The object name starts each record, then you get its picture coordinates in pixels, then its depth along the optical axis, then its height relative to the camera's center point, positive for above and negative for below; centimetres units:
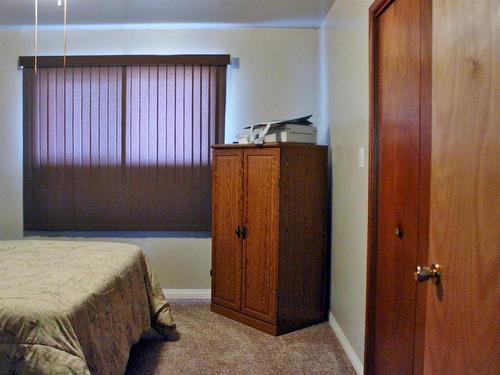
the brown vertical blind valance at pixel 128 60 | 360 +99
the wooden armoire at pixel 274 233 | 291 -42
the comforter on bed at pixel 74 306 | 153 -57
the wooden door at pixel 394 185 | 170 -4
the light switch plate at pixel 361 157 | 233 +11
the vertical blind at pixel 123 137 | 362 +33
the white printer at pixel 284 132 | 296 +31
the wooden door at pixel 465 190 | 89 -3
